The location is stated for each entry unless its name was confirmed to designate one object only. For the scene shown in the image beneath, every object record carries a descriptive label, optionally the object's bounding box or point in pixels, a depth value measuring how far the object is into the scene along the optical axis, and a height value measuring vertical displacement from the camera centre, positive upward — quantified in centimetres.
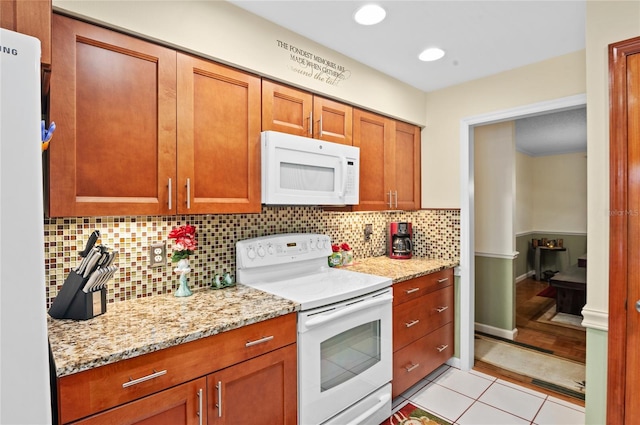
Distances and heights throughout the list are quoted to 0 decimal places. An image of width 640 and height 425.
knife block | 135 -35
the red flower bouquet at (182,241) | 167 -14
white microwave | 184 +26
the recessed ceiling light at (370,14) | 175 +109
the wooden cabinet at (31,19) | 87 +54
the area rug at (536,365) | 254 -132
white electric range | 164 -60
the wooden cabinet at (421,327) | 226 -86
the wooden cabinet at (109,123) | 128 +39
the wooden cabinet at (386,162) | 251 +42
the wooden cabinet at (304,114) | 191 +63
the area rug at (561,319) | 374 -127
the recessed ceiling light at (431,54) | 224 +110
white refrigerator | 73 -5
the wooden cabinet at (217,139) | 159 +39
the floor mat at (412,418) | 212 -134
